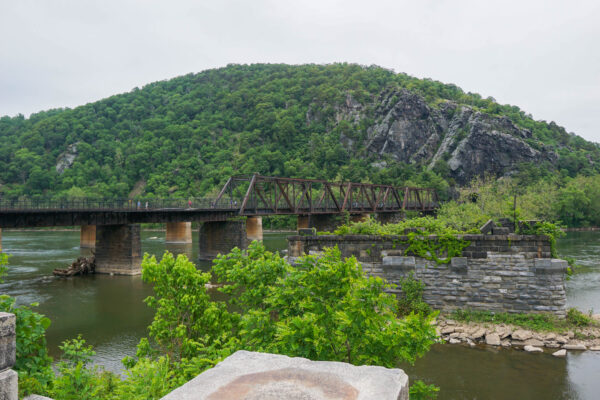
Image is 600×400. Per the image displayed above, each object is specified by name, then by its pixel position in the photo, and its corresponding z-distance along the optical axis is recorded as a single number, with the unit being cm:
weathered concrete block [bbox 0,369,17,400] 331
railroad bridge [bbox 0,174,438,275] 2892
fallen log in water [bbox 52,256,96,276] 3130
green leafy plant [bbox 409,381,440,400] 611
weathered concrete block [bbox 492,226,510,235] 1554
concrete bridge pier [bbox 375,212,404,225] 7594
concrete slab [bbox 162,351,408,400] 346
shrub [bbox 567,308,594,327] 1445
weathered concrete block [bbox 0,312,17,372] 336
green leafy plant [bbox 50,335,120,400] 585
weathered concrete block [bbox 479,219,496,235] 1667
